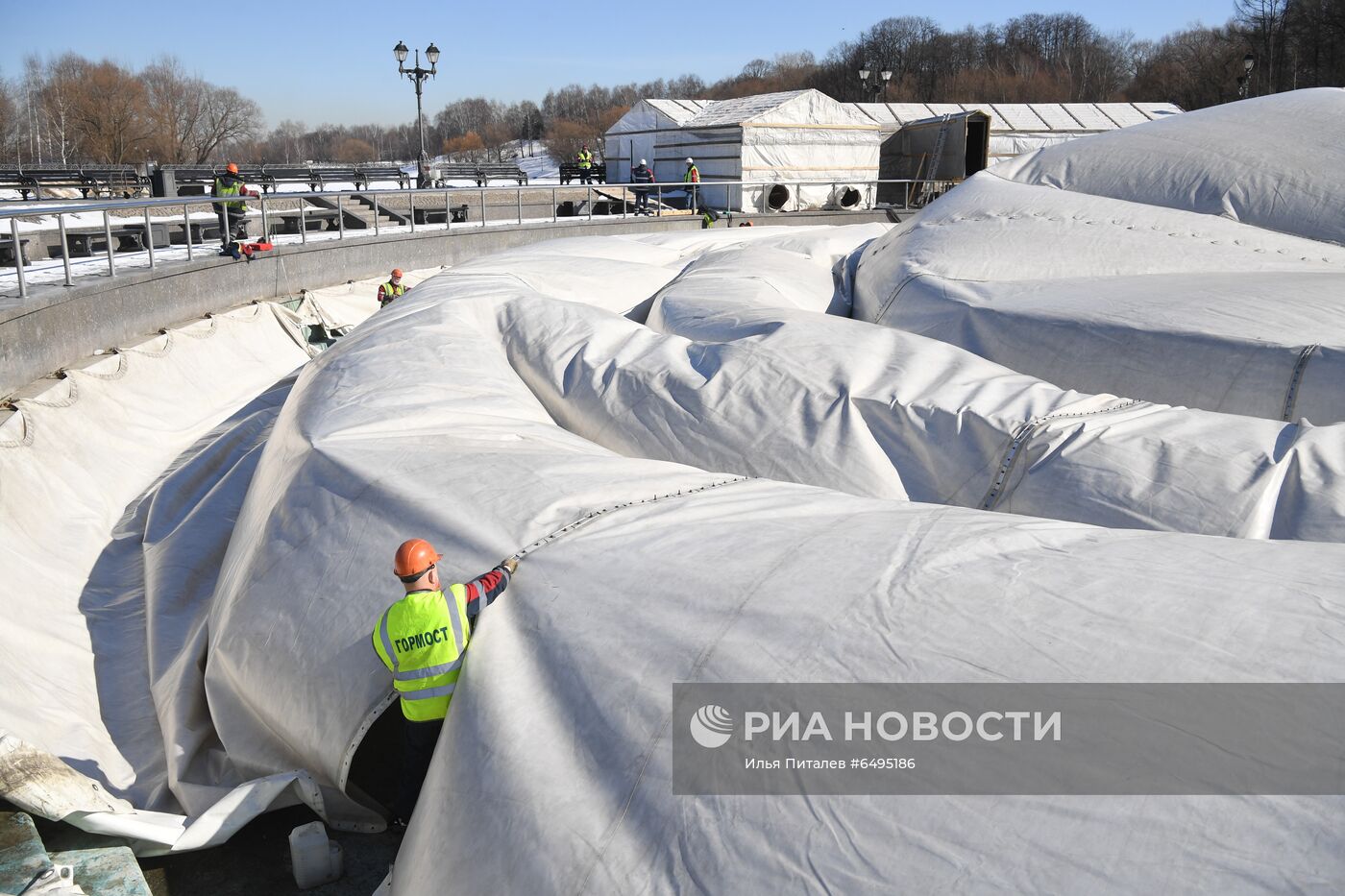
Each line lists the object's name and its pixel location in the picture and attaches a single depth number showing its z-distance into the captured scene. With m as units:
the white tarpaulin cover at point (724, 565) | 2.17
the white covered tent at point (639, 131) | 24.28
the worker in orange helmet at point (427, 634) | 3.05
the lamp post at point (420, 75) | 20.30
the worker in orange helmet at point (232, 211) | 11.16
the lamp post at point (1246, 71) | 23.55
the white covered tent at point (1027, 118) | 26.19
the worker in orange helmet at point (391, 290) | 11.30
